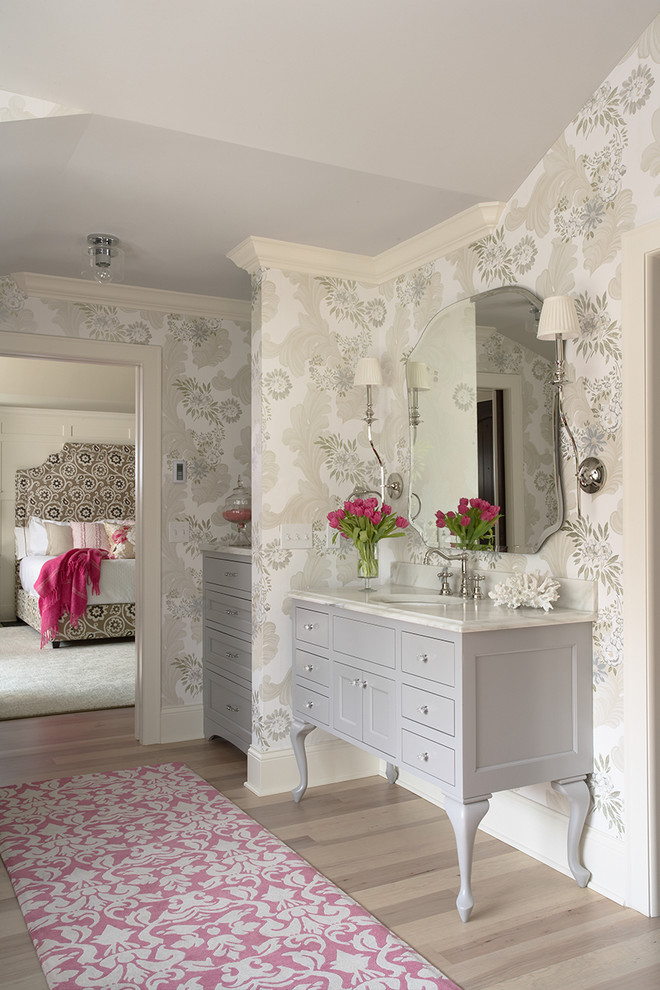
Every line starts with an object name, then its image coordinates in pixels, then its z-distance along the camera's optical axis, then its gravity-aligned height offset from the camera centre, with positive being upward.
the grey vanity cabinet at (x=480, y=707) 2.33 -0.66
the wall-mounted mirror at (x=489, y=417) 2.76 +0.31
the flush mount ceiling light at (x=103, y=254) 3.38 +1.07
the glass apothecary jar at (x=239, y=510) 4.18 -0.06
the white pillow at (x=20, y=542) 8.34 -0.44
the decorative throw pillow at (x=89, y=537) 8.12 -0.39
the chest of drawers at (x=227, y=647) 3.75 -0.75
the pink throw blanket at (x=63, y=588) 6.92 -0.78
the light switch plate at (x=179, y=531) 4.28 -0.18
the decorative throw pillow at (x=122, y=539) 7.74 -0.40
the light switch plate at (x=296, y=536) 3.52 -0.17
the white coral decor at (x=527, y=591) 2.56 -0.32
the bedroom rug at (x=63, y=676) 5.06 -1.31
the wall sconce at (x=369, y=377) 3.50 +0.53
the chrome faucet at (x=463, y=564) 2.99 -0.26
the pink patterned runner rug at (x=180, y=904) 2.05 -1.24
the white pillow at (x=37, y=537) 8.03 -0.38
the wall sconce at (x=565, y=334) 2.49 +0.52
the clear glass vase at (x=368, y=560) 3.37 -0.27
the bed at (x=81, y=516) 7.29 -0.18
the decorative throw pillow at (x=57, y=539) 7.96 -0.40
